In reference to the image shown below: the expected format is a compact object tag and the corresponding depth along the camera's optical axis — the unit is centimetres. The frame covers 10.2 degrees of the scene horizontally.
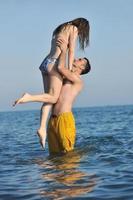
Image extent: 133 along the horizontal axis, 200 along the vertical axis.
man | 1226
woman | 1201
